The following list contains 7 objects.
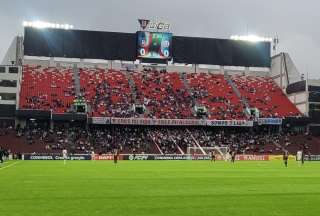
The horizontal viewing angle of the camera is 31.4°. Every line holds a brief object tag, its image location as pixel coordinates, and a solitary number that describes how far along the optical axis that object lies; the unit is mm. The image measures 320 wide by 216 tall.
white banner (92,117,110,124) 94062
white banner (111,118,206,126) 95369
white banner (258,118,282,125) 101000
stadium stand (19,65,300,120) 98750
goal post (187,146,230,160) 87688
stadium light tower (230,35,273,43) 117769
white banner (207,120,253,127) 98938
